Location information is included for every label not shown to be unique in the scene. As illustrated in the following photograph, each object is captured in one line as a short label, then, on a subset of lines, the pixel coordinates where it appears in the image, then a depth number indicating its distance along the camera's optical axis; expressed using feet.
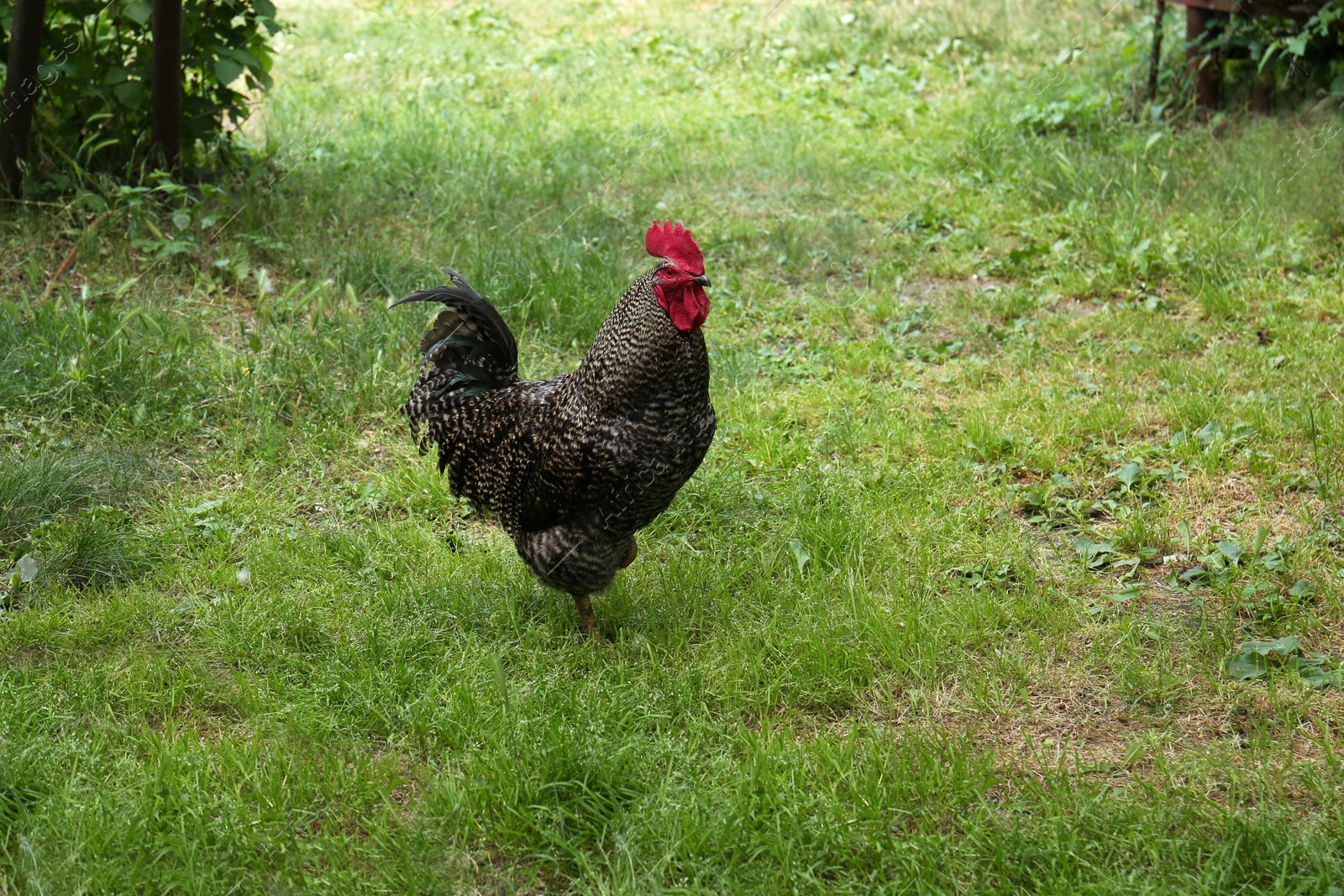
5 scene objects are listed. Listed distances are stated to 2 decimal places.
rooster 22.20
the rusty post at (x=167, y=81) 36.47
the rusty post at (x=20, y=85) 35.53
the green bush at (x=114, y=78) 38.70
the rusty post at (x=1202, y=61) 49.90
